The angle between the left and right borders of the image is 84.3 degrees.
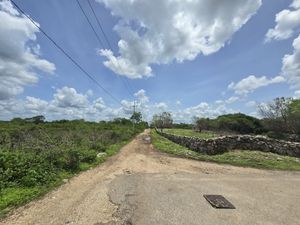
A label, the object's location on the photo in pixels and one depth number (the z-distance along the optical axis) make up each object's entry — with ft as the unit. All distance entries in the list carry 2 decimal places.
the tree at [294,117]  92.40
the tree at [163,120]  173.90
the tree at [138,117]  216.10
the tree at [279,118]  101.33
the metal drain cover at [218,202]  14.09
